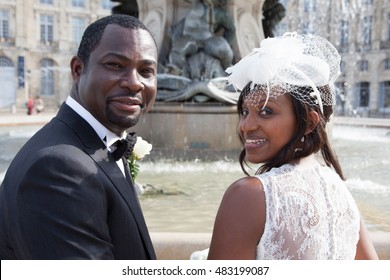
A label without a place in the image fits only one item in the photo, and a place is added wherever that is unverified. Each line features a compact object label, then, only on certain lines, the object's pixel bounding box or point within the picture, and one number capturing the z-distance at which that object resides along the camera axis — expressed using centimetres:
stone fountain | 802
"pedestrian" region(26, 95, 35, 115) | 2619
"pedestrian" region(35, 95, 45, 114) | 2897
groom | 117
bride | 142
